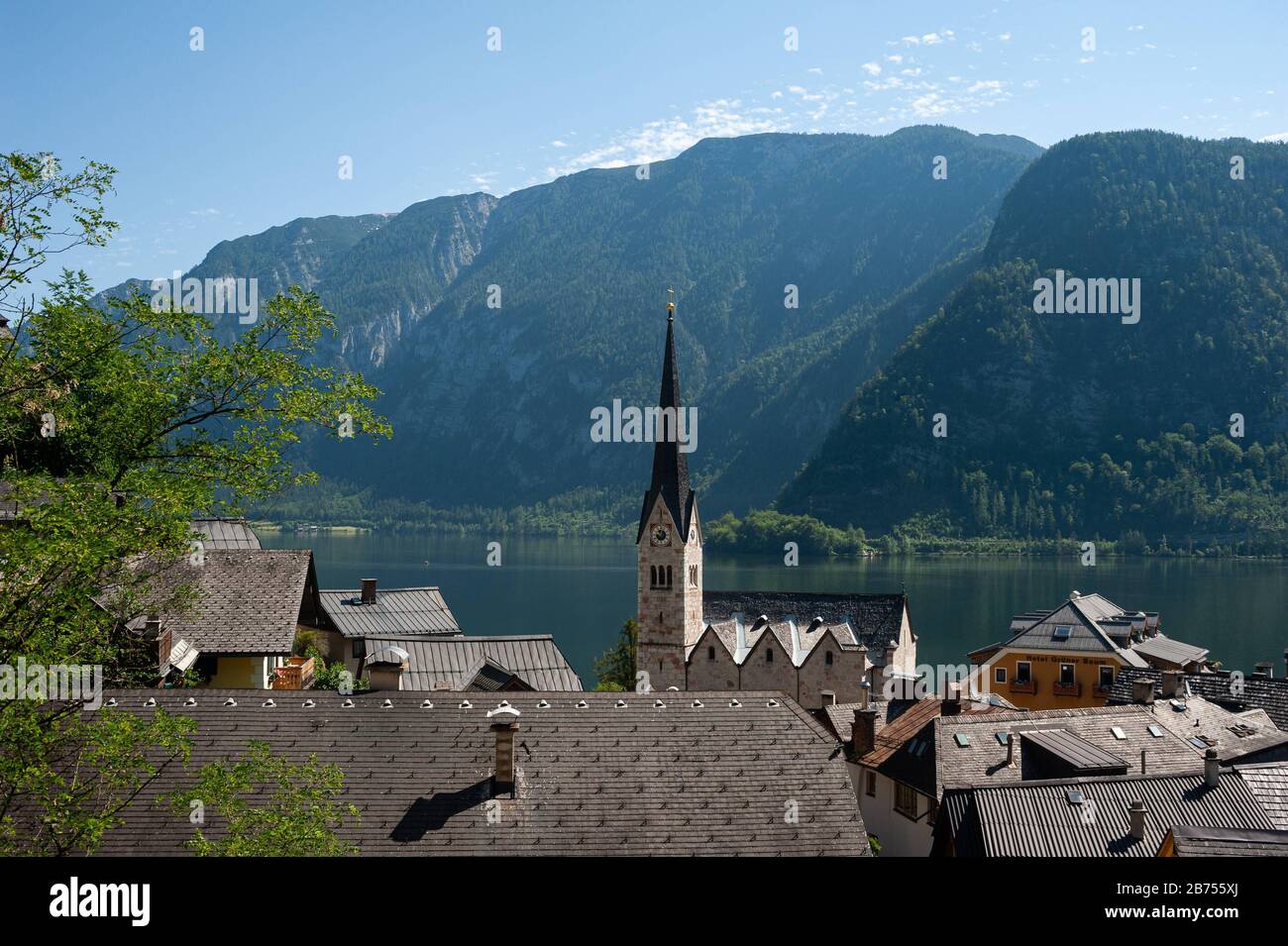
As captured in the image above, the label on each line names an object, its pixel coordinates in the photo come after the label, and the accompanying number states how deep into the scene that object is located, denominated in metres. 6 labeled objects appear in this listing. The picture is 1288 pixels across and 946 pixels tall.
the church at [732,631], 59.47
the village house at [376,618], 51.50
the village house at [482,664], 43.38
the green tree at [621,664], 66.81
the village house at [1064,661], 56.75
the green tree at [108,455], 11.84
